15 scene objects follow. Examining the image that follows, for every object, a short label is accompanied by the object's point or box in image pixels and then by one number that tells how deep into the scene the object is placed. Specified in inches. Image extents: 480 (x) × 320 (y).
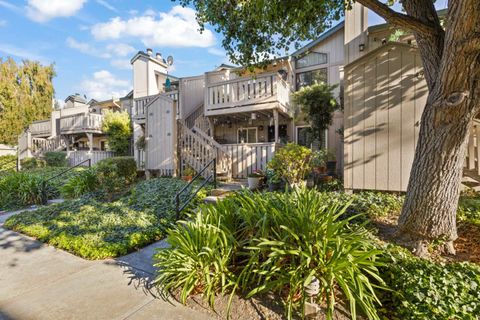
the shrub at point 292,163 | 213.8
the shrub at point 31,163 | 611.2
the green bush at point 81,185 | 296.0
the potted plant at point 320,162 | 275.1
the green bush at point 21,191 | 292.0
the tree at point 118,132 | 565.6
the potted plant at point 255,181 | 246.7
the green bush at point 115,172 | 288.5
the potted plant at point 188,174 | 314.3
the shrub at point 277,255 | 88.7
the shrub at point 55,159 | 593.9
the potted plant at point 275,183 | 225.0
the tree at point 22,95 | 717.3
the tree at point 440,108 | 96.7
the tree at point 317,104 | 301.0
